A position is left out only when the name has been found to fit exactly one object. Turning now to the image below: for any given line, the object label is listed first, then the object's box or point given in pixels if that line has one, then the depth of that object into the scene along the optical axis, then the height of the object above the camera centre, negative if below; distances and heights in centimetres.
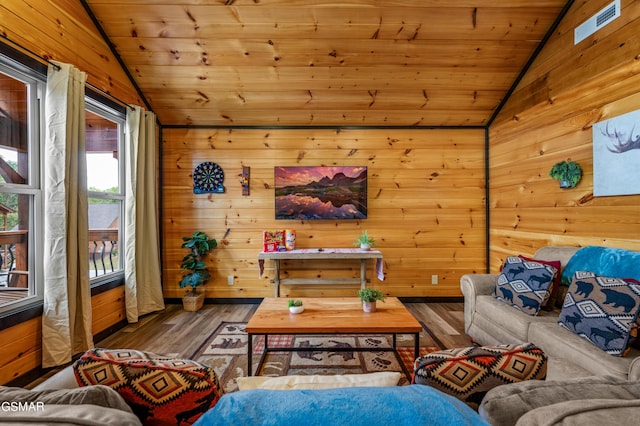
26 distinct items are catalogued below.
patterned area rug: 231 -122
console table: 364 -54
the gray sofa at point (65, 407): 56 -41
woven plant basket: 379 -112
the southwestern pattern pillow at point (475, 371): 80 -43
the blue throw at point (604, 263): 195 -37
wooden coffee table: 203 -78
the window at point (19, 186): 218 +22
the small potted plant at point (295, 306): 232 -73
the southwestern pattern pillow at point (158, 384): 75 -44
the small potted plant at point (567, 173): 265 +34
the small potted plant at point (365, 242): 384 -38
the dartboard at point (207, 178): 407 +49
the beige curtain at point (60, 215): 233 +0
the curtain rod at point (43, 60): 209 +121
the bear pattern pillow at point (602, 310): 161 -58
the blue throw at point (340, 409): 56 -38
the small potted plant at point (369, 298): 232 -67
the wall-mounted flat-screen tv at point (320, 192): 406 +28
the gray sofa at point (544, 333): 152 -79
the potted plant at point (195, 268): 372 -68
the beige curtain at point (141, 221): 335 -7
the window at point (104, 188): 311 +30
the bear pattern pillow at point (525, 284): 223 -58
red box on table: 391 -37
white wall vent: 236 +158
